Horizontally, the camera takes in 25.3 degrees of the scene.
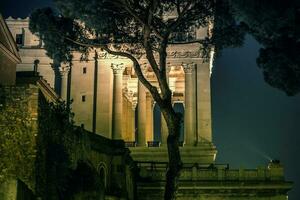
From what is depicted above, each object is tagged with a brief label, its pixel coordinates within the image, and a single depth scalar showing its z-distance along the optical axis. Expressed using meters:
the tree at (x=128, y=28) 29.34
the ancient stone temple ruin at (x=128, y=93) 65.56
